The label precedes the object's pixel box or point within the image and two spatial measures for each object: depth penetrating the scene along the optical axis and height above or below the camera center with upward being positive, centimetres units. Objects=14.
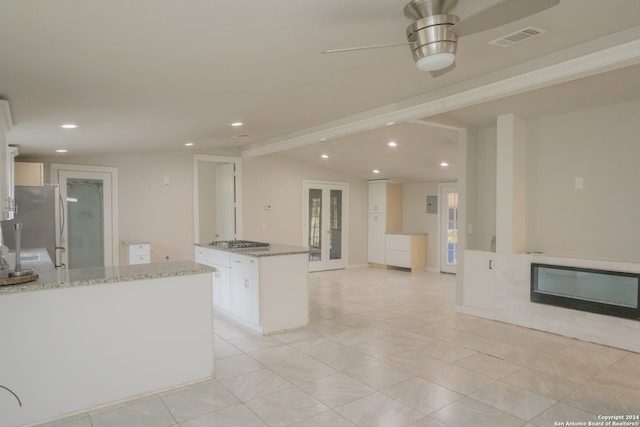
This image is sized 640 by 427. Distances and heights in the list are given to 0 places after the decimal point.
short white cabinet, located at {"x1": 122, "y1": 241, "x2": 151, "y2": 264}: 592 -60
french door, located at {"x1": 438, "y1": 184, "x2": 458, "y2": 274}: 849 -38
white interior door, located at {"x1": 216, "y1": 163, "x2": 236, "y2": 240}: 764 +18
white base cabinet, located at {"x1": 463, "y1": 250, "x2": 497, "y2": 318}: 492 -93
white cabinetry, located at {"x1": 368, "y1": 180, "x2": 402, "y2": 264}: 917 -10
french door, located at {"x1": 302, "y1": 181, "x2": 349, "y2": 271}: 869 -29
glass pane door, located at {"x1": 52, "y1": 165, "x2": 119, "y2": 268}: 586 -7
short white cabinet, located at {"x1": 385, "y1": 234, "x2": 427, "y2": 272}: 863 -90
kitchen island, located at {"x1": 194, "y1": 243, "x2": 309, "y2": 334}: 438 -87
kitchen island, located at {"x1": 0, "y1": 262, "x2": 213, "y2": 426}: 253 -87
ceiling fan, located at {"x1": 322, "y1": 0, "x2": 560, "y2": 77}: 177 +82
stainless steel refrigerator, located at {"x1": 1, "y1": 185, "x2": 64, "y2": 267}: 466 -7
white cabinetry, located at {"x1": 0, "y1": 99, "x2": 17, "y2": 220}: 271 +41
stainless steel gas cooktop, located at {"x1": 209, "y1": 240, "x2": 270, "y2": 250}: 498 -44
